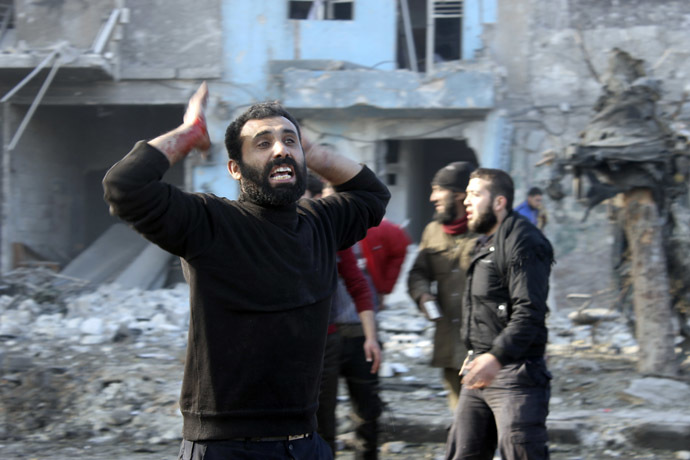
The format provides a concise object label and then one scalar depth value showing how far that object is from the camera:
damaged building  12.05
